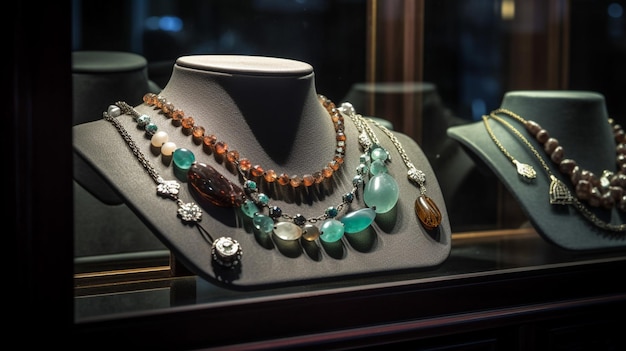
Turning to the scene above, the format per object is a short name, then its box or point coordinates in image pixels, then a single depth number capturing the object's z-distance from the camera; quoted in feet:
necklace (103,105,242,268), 3.07
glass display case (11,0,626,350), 2.67
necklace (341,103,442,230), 3.60
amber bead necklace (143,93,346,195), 3.41
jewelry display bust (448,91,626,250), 4.04
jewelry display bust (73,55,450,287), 3.11
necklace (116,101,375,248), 3.23
